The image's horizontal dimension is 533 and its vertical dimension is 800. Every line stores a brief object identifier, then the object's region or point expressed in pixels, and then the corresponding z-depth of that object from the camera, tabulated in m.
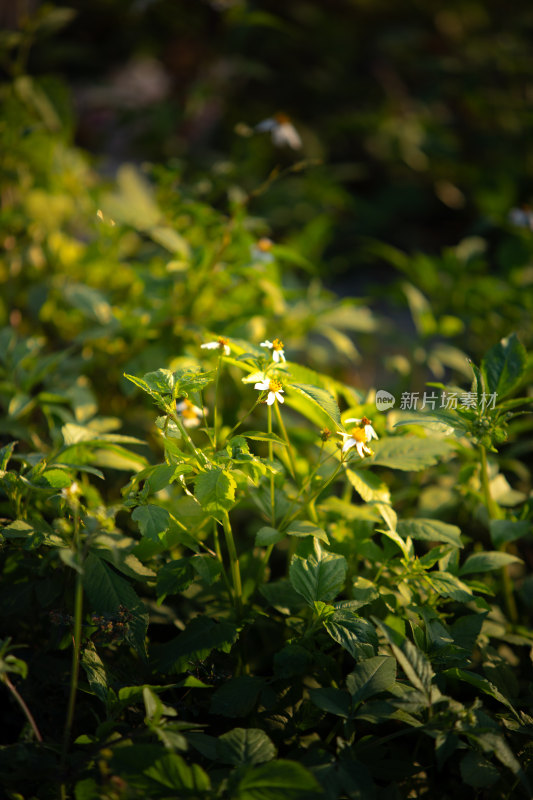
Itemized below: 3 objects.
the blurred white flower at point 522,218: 3.00
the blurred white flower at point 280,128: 2.77
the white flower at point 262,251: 2.72
